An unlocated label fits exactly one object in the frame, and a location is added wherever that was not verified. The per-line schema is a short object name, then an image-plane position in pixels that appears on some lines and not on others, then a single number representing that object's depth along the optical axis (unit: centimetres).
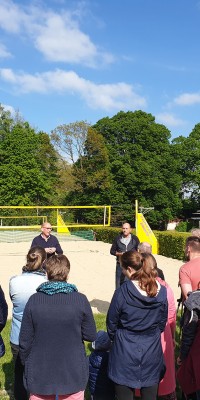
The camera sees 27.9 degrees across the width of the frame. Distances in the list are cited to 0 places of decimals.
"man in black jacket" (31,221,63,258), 666
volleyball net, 2638
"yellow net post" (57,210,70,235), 2625
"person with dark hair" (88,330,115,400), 340
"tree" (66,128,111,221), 3716
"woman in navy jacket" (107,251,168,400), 287
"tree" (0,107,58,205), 3834
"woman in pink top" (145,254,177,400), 364
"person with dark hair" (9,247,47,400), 348
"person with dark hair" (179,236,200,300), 365
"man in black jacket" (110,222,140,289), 701
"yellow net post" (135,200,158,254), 1695
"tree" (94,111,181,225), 3731
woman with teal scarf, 265
